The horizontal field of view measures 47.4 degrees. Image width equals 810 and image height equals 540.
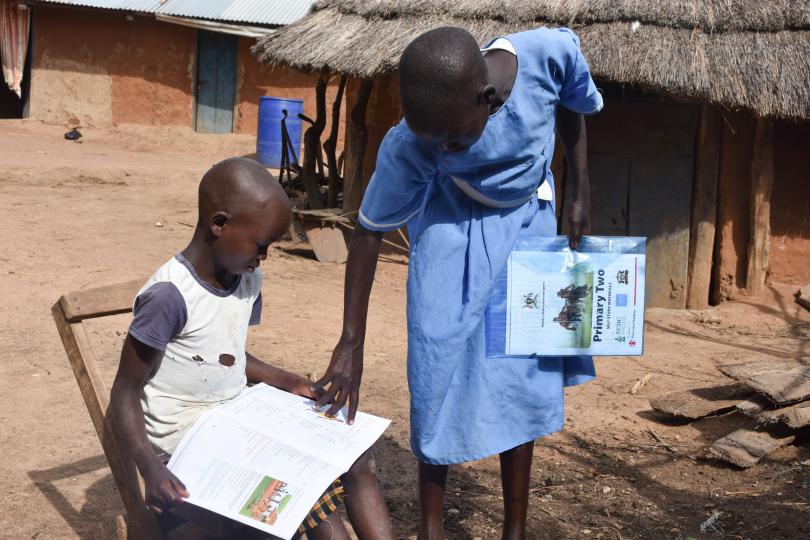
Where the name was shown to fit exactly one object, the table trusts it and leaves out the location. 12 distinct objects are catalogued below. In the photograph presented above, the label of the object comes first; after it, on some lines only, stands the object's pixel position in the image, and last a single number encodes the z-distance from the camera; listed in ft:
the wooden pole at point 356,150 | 29.01
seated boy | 7.14
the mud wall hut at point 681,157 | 22.82
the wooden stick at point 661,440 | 13.62
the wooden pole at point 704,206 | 24.11
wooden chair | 7.29
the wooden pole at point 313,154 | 31.40
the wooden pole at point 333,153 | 32.04
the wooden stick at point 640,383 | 16.54
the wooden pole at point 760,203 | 23.81
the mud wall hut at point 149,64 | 50.16
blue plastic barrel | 46.29
